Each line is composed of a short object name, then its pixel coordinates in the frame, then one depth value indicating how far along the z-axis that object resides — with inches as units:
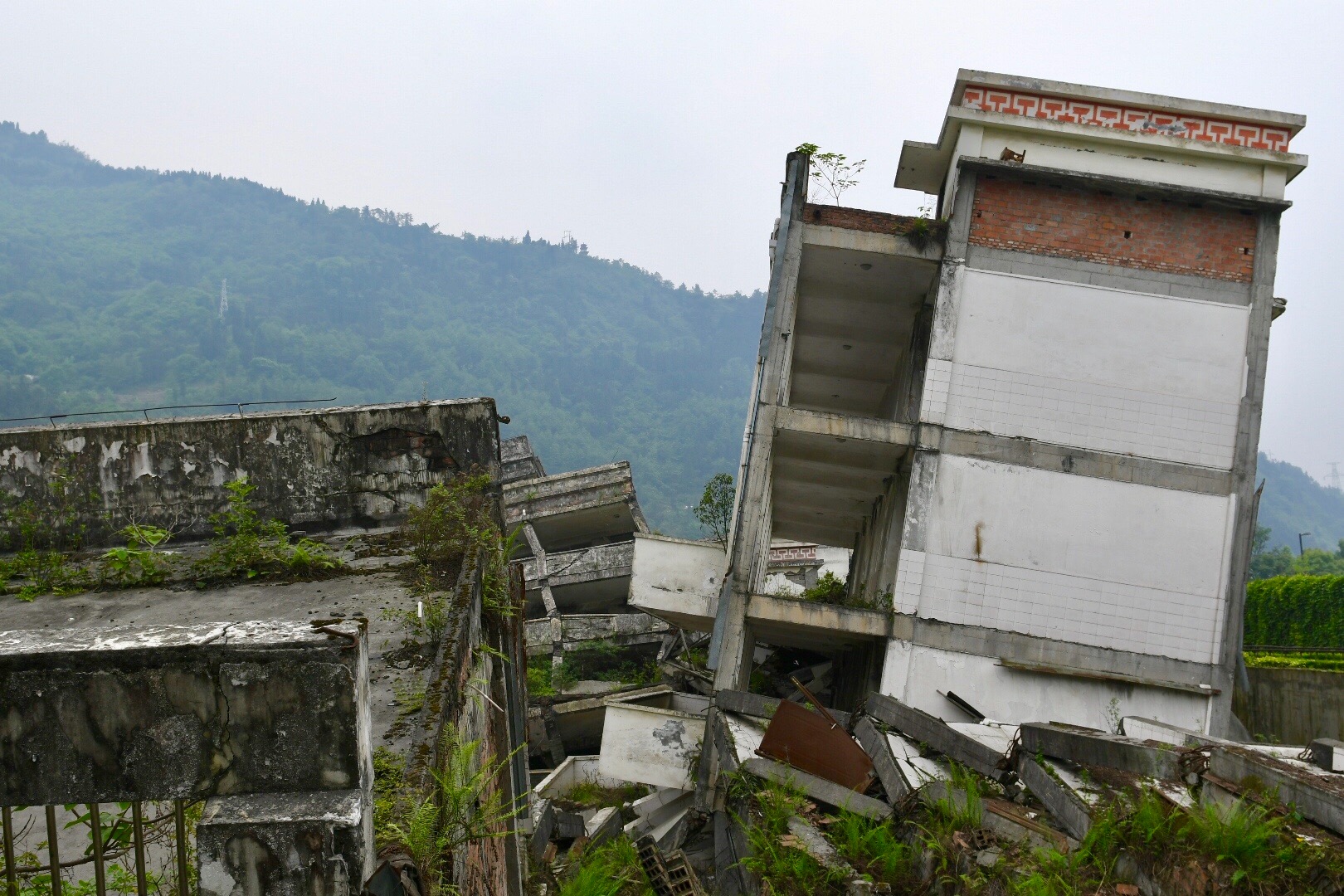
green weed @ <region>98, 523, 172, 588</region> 292.8
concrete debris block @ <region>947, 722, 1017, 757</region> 402.9
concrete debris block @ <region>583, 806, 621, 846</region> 547.8
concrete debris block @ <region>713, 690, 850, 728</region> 486.9
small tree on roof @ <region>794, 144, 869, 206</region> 574.6
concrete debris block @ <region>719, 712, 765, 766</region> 442.9
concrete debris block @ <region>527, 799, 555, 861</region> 479.8
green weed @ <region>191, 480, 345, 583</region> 292.0
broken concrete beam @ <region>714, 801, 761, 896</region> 390.6
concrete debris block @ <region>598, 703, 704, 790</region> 580.1
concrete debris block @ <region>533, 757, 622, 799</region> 697.6
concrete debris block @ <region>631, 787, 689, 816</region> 616.4
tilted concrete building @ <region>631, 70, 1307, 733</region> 536.4
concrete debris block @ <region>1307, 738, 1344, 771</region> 287.7
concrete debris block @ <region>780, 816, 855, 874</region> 333.7
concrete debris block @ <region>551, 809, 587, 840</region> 543.2
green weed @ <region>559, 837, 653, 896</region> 362.3
